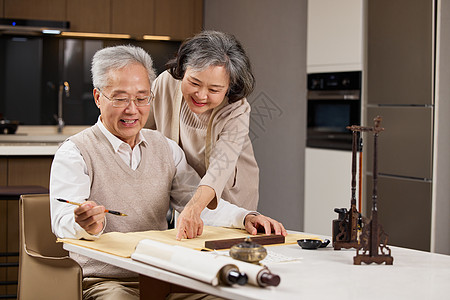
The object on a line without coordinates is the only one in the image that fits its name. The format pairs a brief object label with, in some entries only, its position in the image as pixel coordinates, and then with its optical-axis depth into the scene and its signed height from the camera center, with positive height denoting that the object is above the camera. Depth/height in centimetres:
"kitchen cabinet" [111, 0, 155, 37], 613 +116
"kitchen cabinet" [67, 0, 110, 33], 596 +112
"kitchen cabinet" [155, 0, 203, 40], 632 +119
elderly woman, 252 +12
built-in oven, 462 +27
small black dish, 213 -32
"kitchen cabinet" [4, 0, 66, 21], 576 +113
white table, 159 -35
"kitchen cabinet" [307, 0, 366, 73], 457 +78
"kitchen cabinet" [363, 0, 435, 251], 411 +22
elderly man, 223 -13
